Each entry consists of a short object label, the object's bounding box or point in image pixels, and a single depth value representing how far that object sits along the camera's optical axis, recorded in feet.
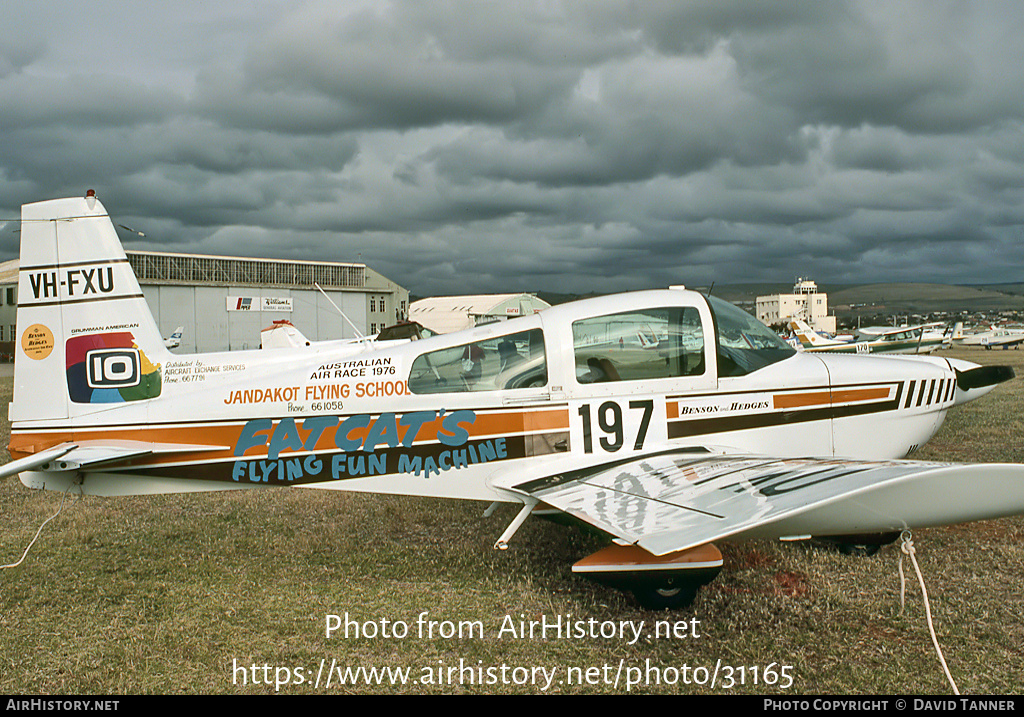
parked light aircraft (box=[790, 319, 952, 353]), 80.02
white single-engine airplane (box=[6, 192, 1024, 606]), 14.19
